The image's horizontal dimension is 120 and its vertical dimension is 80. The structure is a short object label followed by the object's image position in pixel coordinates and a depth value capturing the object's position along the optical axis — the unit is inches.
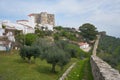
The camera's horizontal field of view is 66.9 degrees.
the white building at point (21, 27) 1224.1
